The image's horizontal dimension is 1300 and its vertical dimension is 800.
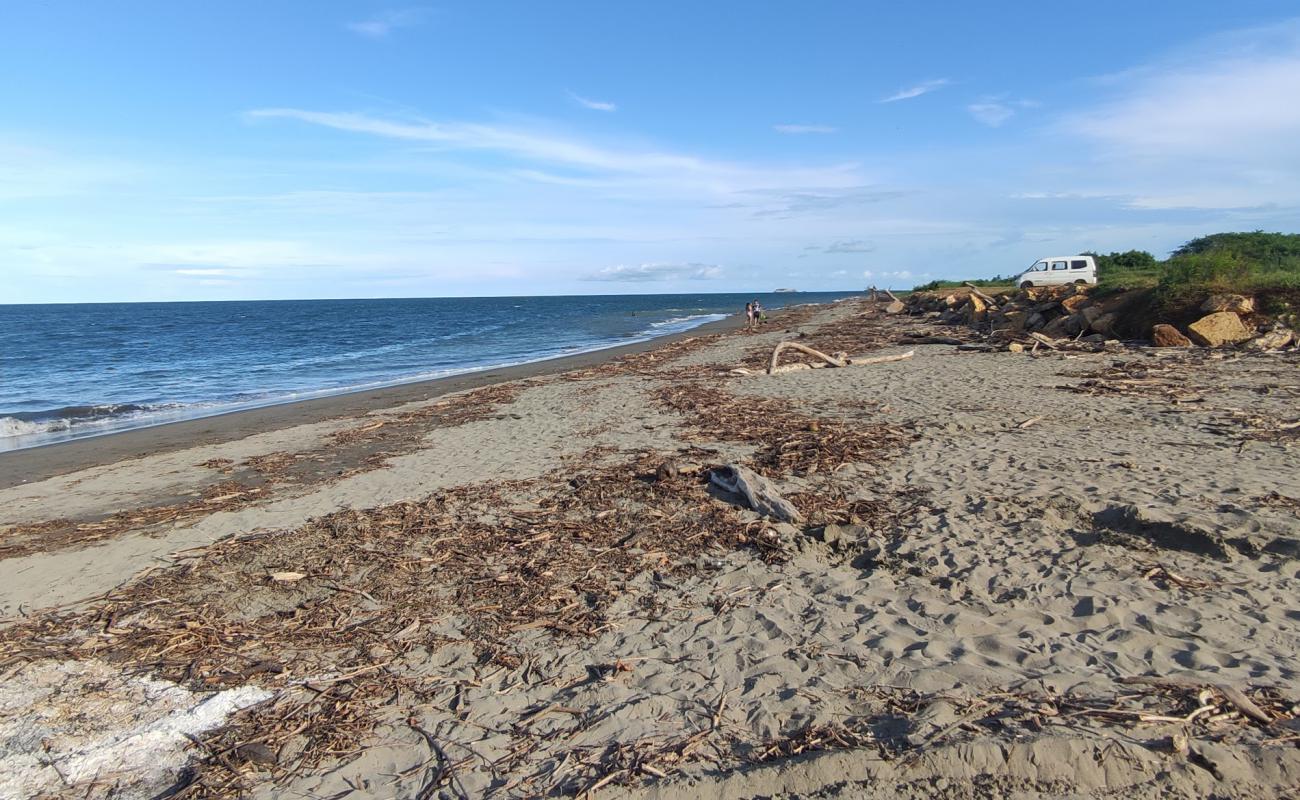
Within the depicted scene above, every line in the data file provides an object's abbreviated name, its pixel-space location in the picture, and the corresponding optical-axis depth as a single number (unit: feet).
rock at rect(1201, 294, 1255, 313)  54.03
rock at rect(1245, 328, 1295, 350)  48.47
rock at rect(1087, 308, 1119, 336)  60.29
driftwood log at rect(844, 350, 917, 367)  56.65
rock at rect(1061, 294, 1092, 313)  67.26
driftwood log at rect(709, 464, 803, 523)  22.13
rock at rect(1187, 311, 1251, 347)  51.24
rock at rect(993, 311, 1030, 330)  71.56
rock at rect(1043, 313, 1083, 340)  62.69
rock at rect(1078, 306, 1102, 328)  61.57
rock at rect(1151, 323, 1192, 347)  53.11
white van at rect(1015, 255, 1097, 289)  105.19
